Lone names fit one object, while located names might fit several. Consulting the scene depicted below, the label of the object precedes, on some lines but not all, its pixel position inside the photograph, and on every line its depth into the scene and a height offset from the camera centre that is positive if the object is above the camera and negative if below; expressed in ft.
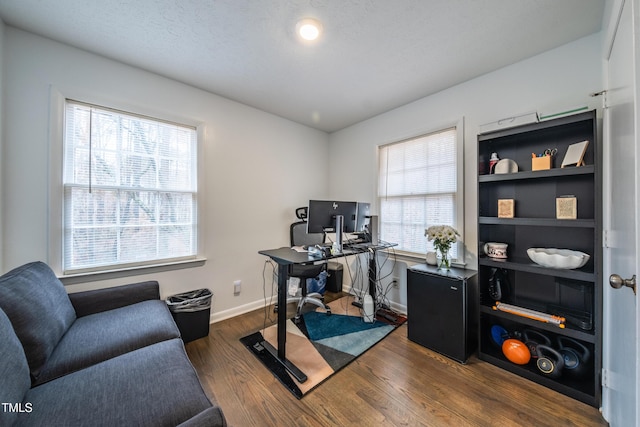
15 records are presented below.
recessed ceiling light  5.41 +4.51
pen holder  5.87 +1.35
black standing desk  5.99 -2.25
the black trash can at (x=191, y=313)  7.17 -3.21
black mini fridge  6.51 -2.91
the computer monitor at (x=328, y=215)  7.34 -0.04
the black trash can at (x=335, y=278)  11.87 -3.37
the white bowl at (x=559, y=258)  5.36 -1.03
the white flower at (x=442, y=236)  7.39 -0.72
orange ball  5.96 -3.61
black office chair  9.00 -2.15
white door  3.16 -0.04
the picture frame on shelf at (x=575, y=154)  5.36 +1.46
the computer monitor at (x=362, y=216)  8.52 -0.08
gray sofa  2.97 -2.63
